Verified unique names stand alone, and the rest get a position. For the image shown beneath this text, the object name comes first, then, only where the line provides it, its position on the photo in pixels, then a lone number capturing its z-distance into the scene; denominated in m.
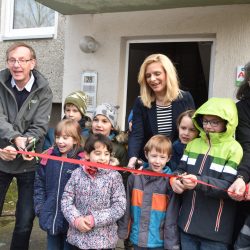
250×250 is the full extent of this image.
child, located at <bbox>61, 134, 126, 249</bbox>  2.81
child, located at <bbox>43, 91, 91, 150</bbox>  3.81
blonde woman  3.11
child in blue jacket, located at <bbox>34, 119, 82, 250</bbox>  3.12
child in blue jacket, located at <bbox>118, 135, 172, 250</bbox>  2.83
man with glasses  3.29
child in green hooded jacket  2.60
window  7.52
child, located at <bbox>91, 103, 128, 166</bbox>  3.58
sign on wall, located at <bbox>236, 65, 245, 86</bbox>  5.16
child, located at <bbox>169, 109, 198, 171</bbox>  3.01
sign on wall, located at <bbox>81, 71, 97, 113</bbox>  6.25
